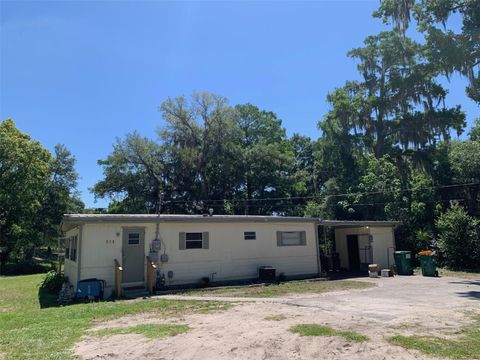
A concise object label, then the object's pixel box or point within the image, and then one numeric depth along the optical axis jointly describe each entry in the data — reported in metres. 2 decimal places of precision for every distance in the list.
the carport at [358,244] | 19.22
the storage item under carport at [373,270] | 16.83
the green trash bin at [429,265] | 17.33
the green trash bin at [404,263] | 18.17
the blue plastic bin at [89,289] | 11.91
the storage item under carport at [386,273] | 17.20
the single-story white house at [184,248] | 12.92
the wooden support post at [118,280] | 12.41
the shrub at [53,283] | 14.57
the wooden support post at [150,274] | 13.10
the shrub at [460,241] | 19.92
